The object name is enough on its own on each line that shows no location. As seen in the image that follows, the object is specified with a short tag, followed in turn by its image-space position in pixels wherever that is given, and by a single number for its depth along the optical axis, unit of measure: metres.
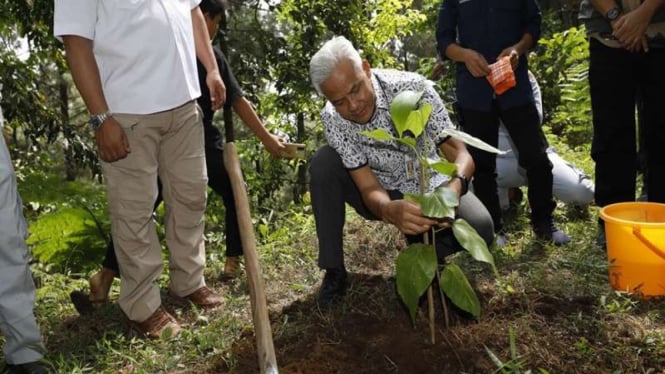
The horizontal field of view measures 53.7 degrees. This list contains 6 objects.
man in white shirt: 2.42
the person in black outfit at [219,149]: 3.05
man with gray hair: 2.35
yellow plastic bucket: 2.47
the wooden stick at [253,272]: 2.06
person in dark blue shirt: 3.17
